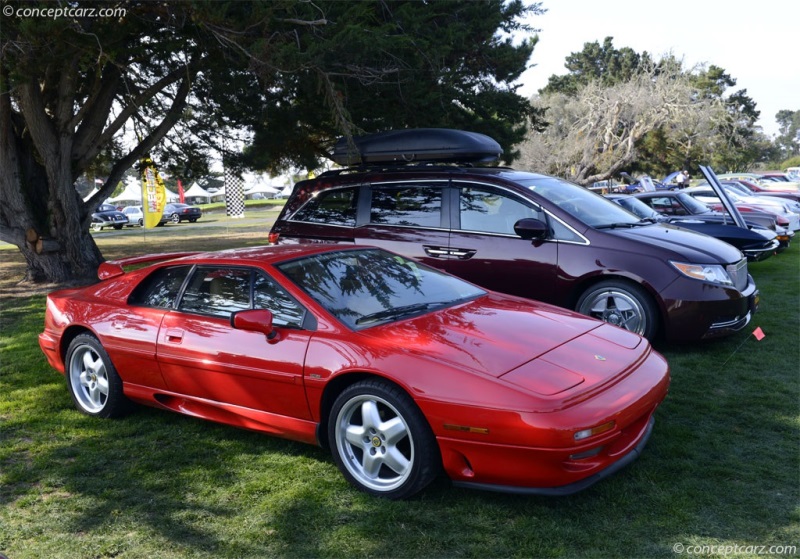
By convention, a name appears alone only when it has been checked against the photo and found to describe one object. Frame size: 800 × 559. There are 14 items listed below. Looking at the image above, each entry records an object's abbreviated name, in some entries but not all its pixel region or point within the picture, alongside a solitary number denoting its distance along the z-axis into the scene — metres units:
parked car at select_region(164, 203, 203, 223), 43.22
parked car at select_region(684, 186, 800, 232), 18.19
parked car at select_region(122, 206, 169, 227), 44.08
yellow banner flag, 22.99
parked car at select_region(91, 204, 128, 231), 40.69
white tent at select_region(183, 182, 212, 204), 76.13
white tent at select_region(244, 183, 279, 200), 76.62
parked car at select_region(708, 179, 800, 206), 23.72
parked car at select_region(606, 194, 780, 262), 10.41
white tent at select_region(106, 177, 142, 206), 62.53
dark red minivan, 6.29
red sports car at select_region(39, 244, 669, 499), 3.47
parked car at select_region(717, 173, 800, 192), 31.88
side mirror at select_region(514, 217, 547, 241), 6.54
